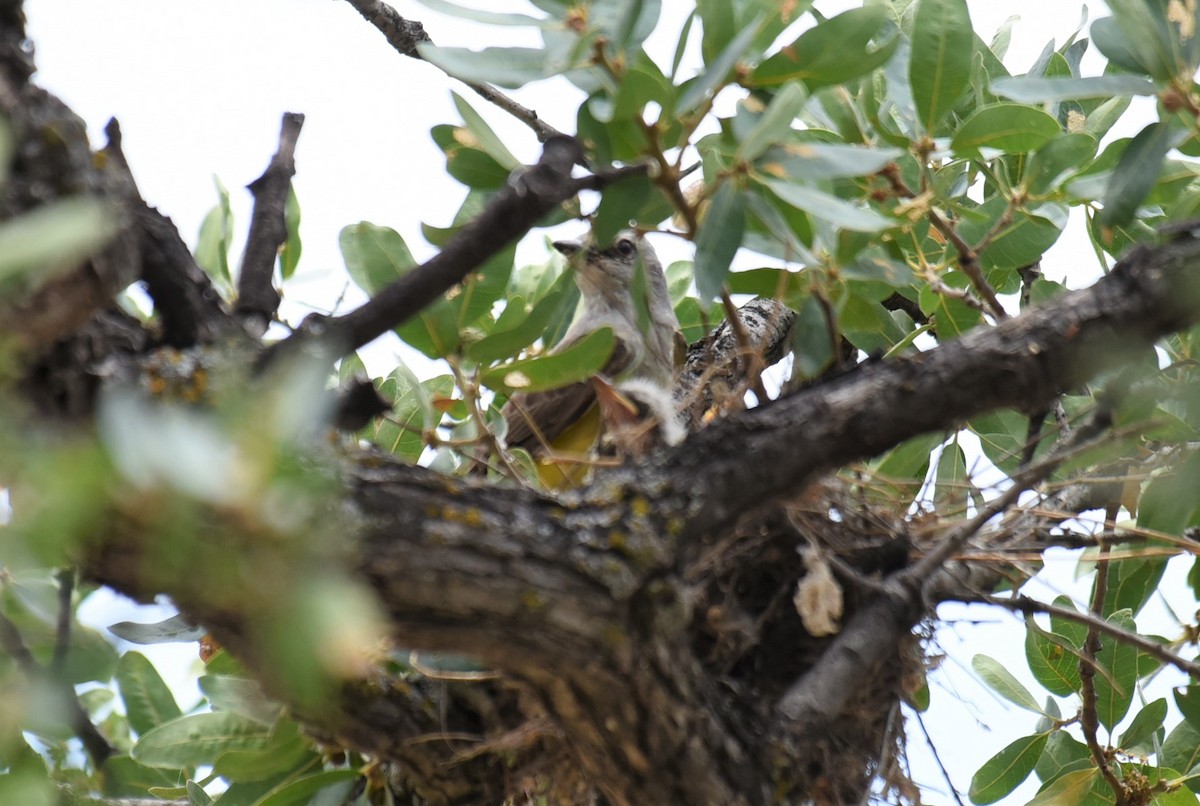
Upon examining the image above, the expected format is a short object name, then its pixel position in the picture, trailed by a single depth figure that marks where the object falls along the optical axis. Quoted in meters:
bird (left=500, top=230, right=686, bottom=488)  8.45
